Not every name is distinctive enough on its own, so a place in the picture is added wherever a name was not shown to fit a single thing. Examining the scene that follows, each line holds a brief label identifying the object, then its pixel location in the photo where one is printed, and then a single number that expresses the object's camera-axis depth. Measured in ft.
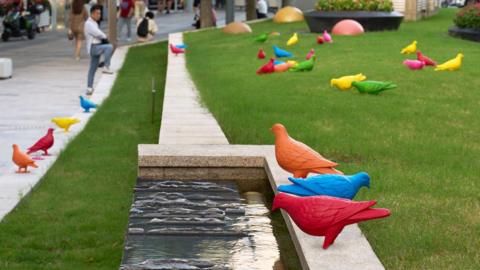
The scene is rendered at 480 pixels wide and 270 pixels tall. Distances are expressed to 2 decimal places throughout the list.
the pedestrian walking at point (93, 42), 65.87
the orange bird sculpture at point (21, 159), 36.11
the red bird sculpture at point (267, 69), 63.67
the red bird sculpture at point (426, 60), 64.95
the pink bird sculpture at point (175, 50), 81.76
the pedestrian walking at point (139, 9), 139.74
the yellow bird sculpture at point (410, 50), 74.13
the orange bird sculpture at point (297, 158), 26.81
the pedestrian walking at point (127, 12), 123.65
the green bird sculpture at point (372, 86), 50.97
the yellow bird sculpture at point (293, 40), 86.99
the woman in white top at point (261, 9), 161.07
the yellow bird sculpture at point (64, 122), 47.03
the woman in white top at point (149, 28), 121.80
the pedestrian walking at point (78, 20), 94.89
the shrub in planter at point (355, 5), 101.30
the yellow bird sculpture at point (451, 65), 62.54
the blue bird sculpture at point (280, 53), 74.84
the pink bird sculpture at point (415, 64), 63.77
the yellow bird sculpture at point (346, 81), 53.88
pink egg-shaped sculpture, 95.14
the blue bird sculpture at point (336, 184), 23.68
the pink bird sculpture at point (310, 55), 70.64
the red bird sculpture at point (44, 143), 40.01
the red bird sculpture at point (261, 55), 76.80
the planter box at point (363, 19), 99.71
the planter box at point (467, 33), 89.23
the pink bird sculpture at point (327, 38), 87.15
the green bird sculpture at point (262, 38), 90.99
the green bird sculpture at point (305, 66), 63.72
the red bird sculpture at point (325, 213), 20.84
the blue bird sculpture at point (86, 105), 54.54
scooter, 119.75
